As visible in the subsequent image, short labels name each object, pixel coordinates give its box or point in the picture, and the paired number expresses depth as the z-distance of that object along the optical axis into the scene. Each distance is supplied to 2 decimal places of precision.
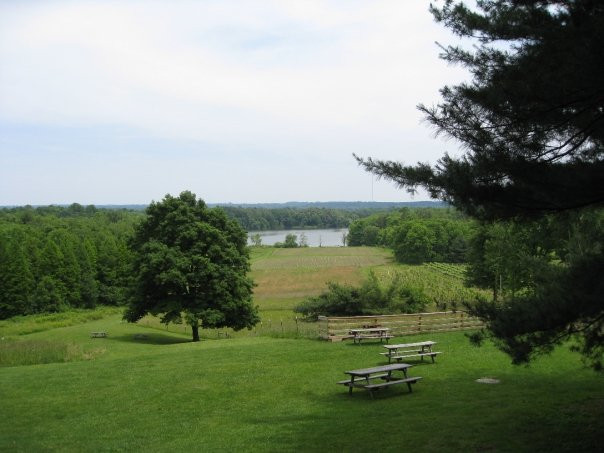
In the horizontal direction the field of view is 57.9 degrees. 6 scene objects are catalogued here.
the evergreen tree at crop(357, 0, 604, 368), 6.09
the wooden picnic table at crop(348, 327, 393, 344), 18.92
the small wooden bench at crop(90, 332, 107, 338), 30.58
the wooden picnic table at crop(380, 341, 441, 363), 14.93
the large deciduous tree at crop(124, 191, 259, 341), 29.64
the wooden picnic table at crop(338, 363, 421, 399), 11.90
